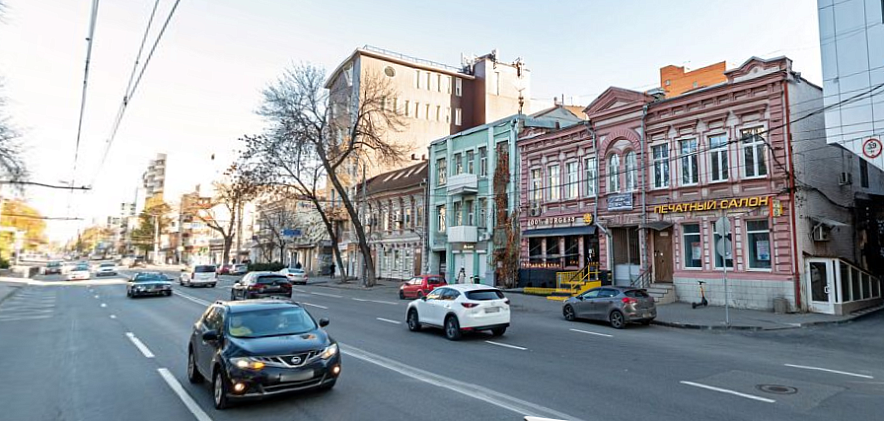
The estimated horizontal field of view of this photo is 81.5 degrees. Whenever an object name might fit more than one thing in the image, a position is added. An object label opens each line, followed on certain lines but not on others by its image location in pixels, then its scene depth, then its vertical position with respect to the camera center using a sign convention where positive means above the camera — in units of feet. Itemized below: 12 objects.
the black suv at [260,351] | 22.70 -4.59
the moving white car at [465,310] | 45.03 -5.00
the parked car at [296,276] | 146.92 -6.42
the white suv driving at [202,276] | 128.47 -5.78
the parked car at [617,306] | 54.90 -5.60
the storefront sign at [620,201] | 82.28 +8.65
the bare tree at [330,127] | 120.26 +30.80
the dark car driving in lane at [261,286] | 77.00 -5.06
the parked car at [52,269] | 212.31 -6.75
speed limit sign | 59.82 +12.64
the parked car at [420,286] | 92.12 -5.74
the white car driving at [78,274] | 153.58 -6.35
